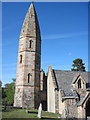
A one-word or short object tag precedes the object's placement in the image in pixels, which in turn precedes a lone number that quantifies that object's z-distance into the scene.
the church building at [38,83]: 20.14
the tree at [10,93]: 43.10
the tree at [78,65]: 44.41
